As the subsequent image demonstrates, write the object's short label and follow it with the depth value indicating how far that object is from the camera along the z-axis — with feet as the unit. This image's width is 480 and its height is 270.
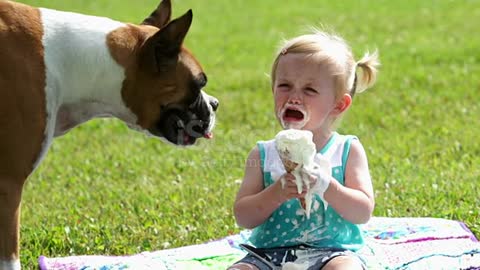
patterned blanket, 36.01
